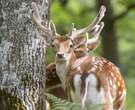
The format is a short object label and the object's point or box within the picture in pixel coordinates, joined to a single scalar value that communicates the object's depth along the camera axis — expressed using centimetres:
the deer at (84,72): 1464
